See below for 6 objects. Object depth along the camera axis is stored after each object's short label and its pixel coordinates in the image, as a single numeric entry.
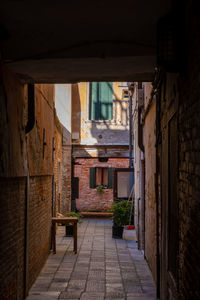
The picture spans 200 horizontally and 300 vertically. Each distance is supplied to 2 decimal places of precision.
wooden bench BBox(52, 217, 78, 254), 8.45
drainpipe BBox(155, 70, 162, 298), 5.42
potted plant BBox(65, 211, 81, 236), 10.62
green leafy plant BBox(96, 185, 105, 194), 18.97
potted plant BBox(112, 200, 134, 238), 10.76
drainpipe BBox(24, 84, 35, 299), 5.44
